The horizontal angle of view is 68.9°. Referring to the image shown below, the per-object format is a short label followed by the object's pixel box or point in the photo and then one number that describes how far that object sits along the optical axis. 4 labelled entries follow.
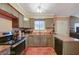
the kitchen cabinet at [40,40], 2.27
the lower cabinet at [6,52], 0.70
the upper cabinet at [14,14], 0.98
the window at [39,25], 2.17
